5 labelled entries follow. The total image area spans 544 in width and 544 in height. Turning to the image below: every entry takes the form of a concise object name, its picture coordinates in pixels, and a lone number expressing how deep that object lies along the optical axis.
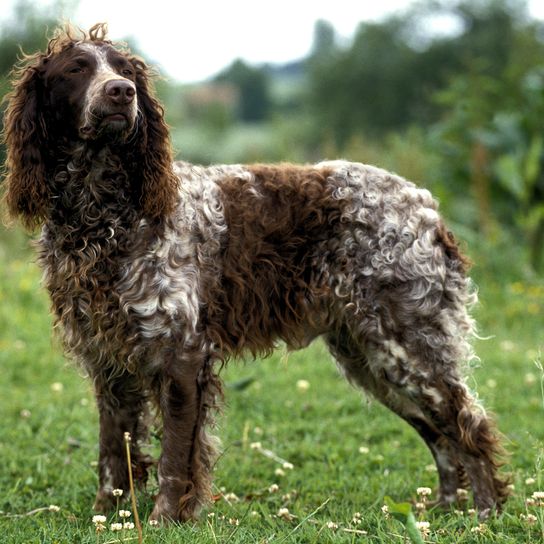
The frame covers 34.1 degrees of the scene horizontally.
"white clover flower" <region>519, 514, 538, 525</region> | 3.76
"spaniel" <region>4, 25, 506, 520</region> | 4.05
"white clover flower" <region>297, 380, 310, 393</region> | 6.90
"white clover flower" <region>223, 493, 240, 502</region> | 4.59
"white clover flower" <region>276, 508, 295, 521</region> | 4.14
